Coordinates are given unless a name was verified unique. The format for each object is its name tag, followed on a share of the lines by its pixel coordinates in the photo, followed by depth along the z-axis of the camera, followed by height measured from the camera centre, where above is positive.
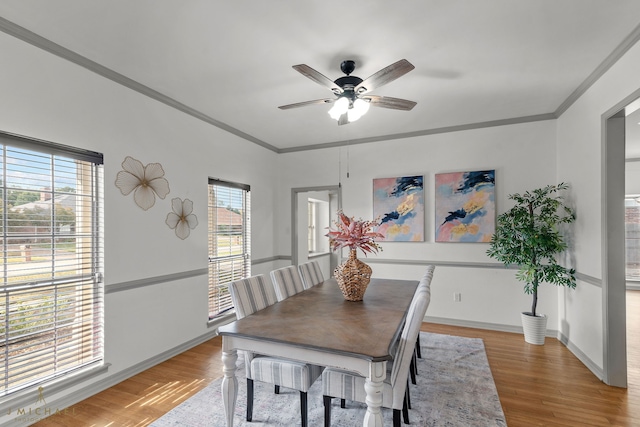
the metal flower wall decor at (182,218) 3.34 -0.03
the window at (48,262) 2.10 -0.34
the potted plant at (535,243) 3.37 -0.31
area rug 2.18 -1.44
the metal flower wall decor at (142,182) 2.86 +0.33
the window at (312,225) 6.78 -0.22
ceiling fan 2.29 +0.98
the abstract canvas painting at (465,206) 4.04 +0.12
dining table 1.59 -0.70
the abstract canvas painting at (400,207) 4.40 +0.12
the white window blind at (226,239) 3.96 -0.32
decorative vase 2.53 -0.52
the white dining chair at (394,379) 1.80 -0.98
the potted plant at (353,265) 2.52 -0.41
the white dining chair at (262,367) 2.00 -0.99
